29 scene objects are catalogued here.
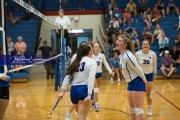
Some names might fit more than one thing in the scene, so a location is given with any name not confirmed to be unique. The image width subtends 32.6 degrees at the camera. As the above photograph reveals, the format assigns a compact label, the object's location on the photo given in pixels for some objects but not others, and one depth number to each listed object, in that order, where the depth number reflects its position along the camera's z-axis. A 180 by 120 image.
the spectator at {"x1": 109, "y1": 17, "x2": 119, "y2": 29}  17.00
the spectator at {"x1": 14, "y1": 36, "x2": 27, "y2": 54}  12.90
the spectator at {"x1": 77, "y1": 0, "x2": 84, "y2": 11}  19.11
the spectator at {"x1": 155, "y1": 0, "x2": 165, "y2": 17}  18.31
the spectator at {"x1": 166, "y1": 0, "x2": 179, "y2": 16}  18.55
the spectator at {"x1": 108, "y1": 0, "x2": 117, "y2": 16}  18.31
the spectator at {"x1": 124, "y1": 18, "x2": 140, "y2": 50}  16.18
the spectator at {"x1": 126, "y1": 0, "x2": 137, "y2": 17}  18.30
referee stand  11.20
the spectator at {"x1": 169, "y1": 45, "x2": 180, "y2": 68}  15.21
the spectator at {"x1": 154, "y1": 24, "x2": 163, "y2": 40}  16.23
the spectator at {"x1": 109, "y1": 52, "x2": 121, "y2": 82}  14.68
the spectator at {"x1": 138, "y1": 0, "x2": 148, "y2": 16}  18.48
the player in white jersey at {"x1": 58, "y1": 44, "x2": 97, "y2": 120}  4.62
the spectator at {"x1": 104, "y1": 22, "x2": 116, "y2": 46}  16.58
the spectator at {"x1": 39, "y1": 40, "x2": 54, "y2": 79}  15.06
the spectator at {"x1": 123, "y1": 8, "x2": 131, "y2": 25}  17.47
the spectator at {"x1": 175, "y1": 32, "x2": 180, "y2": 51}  15.91
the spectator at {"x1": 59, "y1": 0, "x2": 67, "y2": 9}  18.88
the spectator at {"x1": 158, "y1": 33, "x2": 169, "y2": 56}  15.88
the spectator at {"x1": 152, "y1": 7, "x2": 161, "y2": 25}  17.60
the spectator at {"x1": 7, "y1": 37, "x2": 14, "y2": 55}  12.68
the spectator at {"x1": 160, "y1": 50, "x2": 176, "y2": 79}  14.72
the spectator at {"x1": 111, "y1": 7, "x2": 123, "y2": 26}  17.49
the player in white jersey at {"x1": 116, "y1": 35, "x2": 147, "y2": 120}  5.13
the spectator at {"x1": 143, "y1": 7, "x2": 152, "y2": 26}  17.35
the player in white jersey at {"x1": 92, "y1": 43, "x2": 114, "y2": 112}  7.93
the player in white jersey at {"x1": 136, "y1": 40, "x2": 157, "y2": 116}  7.02
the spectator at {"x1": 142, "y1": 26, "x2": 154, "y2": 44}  16.44
